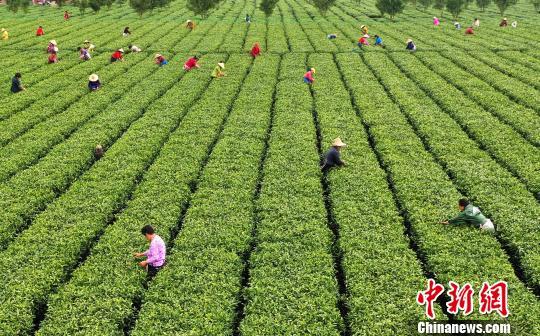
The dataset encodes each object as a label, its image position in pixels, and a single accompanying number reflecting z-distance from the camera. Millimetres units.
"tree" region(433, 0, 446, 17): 62719
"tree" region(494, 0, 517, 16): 61906
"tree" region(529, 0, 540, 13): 71500
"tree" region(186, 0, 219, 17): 55156
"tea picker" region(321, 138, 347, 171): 16406
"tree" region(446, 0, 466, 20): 56562
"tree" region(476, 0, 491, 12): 66500
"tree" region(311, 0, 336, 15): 58875
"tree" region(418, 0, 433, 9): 66688
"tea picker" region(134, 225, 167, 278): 11180
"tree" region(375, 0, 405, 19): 54688
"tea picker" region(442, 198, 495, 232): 12430
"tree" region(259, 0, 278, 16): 56303
